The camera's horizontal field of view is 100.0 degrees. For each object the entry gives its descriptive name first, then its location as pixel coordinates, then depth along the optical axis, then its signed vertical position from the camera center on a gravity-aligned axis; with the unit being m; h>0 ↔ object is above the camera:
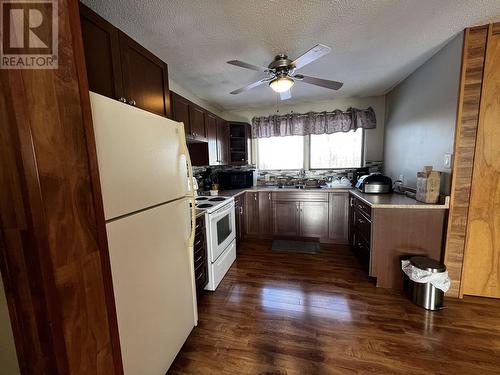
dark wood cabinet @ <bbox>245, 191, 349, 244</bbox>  3.28 -0.88
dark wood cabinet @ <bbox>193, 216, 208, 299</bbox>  1.93 -0.89
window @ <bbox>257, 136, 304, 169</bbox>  3.93 +0.16
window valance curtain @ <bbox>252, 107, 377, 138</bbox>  3.44 +0.64
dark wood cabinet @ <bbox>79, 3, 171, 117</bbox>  1.15 +0.64
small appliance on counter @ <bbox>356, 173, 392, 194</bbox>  2.70 -0.34
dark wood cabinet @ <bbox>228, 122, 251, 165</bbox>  3.75 +0.36
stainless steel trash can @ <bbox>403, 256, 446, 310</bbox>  1.81 -1.17
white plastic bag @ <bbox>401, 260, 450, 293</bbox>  1.78 -1.04
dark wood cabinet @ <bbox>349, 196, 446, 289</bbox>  2.00 -0.79
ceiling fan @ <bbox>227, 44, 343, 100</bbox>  1.72 +0.78
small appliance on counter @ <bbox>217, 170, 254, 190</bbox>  3.71 -0.30
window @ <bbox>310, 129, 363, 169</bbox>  3.68 +0.17
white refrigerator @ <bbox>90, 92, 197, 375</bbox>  0.89 -0.32
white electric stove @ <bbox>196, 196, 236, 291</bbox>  2.13 -0.82
